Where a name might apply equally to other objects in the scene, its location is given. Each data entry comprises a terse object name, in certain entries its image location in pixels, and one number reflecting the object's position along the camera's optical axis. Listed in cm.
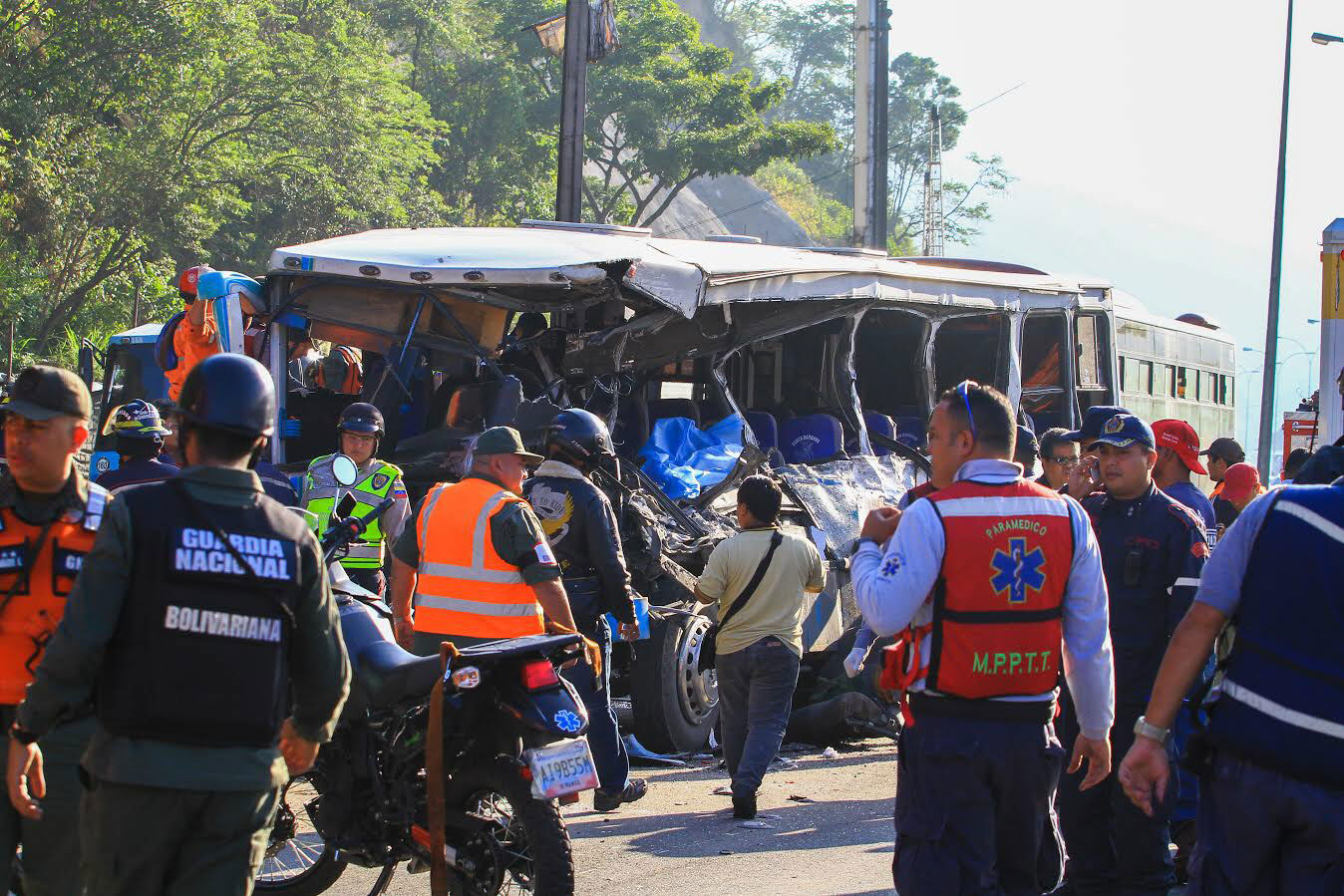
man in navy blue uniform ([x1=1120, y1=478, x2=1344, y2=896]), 673
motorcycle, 973
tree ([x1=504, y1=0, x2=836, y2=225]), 8169
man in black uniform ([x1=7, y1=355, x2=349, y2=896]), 637
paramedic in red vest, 792
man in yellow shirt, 1491
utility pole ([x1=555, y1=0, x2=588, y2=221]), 3052
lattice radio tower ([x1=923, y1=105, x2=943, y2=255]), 7819
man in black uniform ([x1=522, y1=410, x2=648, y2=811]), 1382
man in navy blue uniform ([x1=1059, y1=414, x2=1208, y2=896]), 1040
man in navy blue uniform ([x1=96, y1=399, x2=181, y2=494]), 1208
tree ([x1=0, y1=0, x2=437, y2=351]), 5128
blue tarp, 1955
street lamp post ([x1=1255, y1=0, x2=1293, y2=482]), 5616
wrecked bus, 1803
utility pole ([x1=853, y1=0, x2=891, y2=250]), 4728
